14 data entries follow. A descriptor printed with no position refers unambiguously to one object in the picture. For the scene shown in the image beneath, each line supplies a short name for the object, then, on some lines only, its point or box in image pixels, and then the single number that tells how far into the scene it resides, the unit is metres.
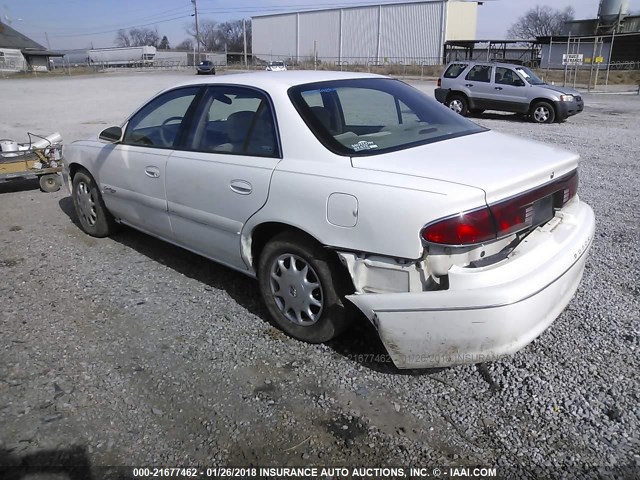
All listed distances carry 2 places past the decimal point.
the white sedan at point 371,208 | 2.65
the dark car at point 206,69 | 47.59
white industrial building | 63.06
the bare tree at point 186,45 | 113.64
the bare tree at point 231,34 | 113.47
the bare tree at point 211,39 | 115.19
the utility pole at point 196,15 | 72.54
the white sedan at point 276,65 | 46.26
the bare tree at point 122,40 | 126.84
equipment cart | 7.26
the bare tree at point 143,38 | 124.88
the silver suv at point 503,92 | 15.70
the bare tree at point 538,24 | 92.32
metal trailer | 71.31
